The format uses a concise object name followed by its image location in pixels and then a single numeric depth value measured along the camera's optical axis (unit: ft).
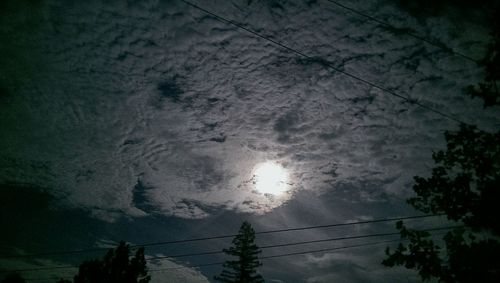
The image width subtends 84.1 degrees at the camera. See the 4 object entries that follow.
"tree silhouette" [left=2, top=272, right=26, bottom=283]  65.16
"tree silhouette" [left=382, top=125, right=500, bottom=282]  20.52
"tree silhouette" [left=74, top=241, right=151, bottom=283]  44.52
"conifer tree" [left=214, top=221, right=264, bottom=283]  90.17
